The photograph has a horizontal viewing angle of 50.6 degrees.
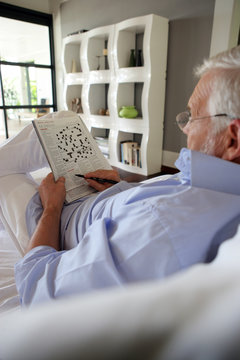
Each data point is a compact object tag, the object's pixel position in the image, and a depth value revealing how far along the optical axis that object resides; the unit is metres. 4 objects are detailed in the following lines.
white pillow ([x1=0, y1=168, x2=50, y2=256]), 0.97
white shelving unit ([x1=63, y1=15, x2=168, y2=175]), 2.85
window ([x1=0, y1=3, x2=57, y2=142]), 4.10
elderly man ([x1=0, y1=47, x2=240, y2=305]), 0.49
